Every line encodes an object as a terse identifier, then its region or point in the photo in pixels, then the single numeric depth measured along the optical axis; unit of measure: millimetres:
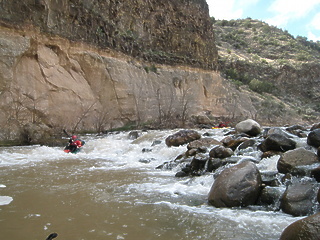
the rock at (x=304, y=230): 2905
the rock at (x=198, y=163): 6877
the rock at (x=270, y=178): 5023
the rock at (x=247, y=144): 7895
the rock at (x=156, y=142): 11262
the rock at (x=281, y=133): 7194
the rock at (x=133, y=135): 13413
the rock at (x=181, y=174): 6763
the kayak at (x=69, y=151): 10614
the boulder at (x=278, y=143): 6844
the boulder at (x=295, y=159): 5336
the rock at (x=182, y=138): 10195
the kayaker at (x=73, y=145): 10711
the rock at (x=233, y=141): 8317
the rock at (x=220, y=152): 7137
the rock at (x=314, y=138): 6492
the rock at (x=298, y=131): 8959
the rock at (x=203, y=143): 8508
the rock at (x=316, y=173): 4844
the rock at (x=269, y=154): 6645
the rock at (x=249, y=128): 10180
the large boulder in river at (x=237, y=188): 4566
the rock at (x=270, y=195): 4586
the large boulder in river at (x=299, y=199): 4148
